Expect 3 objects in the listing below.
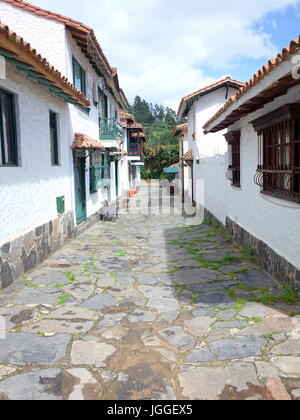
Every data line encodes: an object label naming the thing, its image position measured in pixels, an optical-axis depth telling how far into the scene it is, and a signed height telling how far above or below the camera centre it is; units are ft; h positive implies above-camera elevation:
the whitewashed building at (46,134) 19.86 +3.43
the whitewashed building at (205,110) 53.52 +9.78
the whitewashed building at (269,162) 15.98 +0.63
